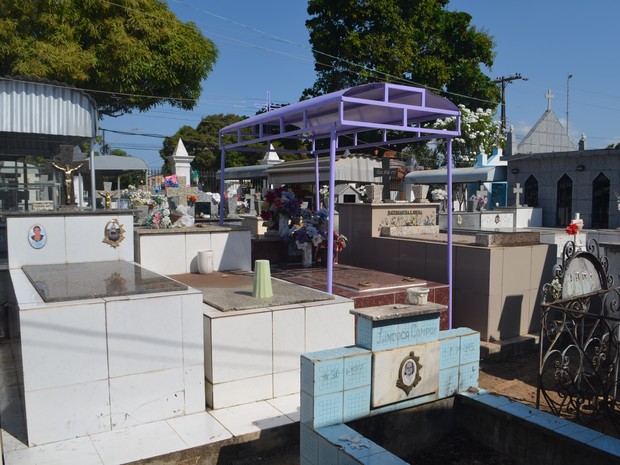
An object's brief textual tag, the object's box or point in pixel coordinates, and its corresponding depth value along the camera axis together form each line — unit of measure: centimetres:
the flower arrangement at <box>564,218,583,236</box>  798
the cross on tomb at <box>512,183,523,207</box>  2211
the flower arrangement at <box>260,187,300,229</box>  876
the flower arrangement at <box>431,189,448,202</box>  2320
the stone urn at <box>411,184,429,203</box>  1176
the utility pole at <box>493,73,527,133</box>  3906
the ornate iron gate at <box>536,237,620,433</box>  483
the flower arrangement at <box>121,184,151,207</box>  1624
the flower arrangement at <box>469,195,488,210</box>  2347
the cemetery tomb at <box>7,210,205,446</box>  399
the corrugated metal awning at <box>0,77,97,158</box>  690
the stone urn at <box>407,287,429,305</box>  388
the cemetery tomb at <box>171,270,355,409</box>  475
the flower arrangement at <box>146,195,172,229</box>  761
